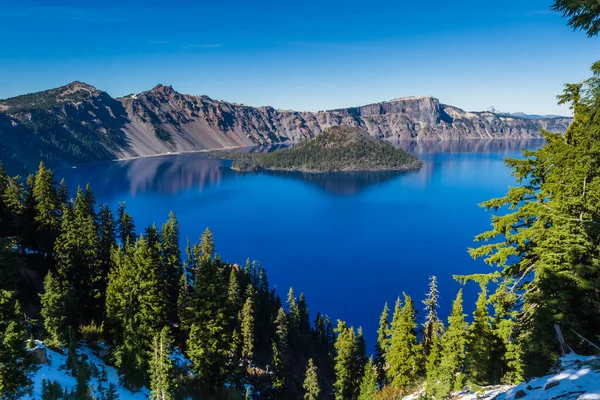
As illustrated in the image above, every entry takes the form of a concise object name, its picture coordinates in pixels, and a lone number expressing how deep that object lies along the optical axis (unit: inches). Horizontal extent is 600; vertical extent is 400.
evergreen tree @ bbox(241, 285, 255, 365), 2070.6
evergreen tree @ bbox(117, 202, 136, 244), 2137.1
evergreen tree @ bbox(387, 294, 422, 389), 1252.3
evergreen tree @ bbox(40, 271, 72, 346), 1245.8
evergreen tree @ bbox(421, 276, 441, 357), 1337.6
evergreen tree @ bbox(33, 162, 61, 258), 1806.1
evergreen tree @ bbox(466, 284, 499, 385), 1055.0
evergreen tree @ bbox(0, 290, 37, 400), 684.7
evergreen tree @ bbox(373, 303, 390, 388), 1800.9
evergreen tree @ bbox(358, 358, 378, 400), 1318.9
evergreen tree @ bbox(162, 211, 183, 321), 2050.3
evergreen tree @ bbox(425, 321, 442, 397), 1219.9
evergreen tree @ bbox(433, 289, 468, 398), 1142.7
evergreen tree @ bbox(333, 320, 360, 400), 1558.8
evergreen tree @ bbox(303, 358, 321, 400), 1708.9
